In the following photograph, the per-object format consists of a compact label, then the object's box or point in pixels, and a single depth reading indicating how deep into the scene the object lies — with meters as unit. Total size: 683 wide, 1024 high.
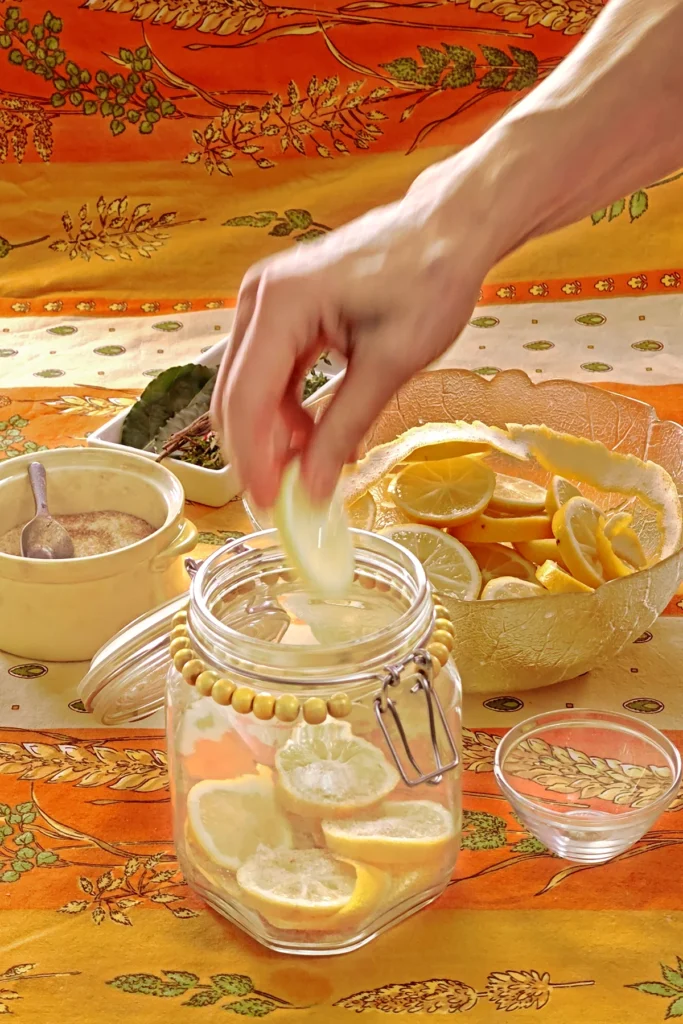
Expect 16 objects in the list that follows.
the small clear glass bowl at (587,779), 1.26
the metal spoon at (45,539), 1.40
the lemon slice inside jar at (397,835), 1.20
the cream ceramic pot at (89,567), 1.38
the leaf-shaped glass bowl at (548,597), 1.30
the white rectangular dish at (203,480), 1.55
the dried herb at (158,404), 1.61
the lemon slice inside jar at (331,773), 1.21
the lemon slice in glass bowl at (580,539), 1.35
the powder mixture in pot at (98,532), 1.42
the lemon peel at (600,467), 1.42
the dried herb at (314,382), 1.65
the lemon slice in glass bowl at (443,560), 1.34
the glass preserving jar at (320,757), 1.20
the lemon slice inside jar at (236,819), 1.21
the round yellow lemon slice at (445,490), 1.38
